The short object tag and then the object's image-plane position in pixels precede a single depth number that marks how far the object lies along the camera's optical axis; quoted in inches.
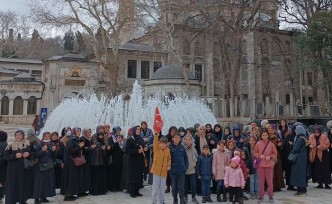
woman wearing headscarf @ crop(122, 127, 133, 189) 334.0
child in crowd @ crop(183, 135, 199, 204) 302.5
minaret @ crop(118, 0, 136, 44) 1099.2
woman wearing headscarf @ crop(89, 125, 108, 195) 332.8
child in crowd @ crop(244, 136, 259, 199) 319.9
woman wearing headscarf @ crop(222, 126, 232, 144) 357.7
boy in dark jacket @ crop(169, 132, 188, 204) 286.7
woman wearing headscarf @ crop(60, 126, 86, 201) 315.9
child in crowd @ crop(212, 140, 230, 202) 307.0
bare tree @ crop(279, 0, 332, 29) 1016.9
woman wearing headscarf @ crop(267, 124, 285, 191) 350.8
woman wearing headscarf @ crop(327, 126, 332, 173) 385.2
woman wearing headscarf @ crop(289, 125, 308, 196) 342.0
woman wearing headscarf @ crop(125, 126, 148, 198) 330.6
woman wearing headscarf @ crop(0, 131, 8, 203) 294.7
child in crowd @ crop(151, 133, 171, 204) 277.6
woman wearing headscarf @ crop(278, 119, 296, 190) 369.4
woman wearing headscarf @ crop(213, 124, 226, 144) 362.9
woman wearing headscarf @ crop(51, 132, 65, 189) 326.0
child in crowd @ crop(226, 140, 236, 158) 313.6
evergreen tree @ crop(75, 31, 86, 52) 1706.7
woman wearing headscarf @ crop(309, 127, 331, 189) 366.3
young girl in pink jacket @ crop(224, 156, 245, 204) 289.1
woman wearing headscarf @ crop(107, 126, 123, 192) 356.5
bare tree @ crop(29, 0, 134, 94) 1114.7
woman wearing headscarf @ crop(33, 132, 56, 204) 301.0
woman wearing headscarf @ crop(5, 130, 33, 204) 283.0
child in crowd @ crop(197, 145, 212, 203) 308.7
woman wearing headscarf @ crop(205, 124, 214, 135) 357.1
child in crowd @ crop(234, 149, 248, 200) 298.4
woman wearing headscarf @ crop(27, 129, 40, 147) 300.7
